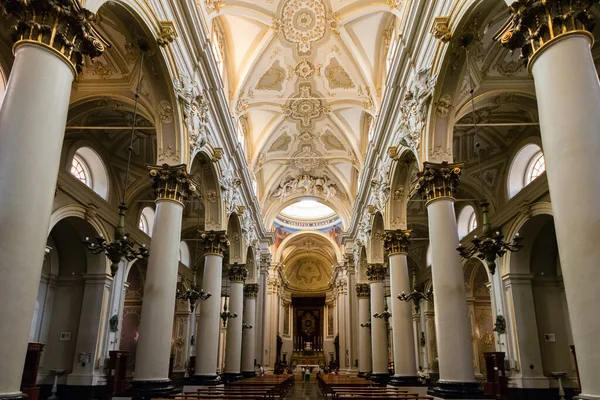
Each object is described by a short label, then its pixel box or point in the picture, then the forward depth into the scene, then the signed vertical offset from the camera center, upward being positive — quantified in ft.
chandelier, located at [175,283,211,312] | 43.96 +5.30
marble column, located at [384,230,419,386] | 46.60 +3.90
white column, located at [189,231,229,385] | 49.67 +3.94
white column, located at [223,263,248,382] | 65.26 +4.09
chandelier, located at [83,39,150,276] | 27.63 +6.09
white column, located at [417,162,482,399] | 30.32 +4.37
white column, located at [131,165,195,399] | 31.71 +4.55
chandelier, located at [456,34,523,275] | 27.63 +6.39
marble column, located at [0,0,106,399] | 16.25 +7.42
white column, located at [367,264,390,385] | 62.90 +3.47
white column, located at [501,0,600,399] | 15.53 +7.61
